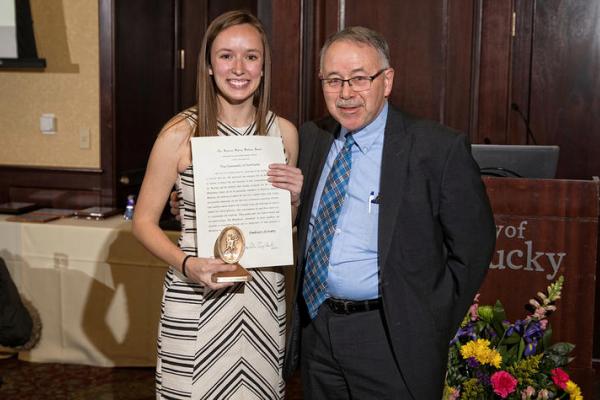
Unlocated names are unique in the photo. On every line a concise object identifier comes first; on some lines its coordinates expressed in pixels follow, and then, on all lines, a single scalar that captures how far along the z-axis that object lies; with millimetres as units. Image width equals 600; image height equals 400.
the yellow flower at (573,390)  2666
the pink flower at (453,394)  2756
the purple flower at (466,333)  2773
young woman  2062
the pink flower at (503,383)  2596
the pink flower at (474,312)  2789
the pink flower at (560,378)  2664
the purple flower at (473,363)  2701
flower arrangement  2686
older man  1937
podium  2852
